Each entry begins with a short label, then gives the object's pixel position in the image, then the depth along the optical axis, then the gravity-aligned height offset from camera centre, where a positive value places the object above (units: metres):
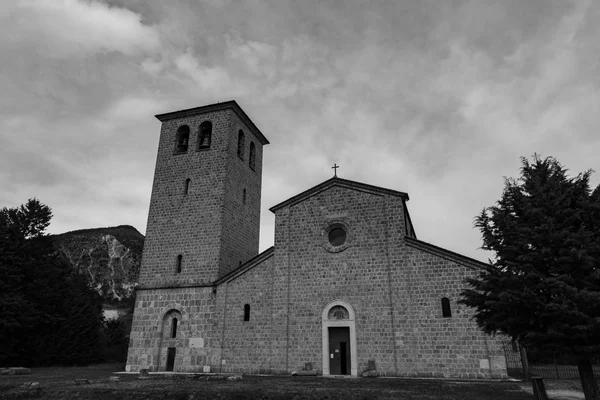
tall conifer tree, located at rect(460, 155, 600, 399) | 10.17 +2.14
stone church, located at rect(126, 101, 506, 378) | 18.47 +3.10
